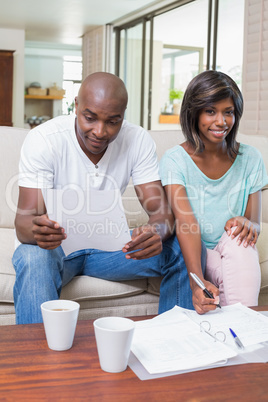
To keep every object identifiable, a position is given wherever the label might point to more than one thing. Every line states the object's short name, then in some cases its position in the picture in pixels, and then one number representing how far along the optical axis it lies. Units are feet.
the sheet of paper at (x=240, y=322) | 3.36
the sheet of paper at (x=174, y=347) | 2.93
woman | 5.03
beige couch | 5.23
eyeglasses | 3.32
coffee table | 2.61
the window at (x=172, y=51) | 15.93
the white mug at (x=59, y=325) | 3.04
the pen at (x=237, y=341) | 3.22
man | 4.51
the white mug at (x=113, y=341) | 2.73
